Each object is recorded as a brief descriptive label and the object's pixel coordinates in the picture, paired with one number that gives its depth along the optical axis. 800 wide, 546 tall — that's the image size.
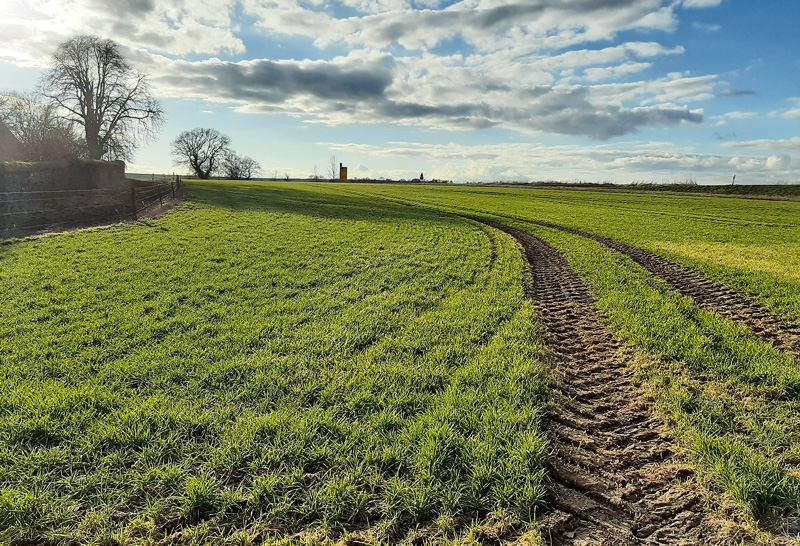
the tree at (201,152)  83.75
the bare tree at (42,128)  31.12
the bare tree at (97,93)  36.97
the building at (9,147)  28.48
